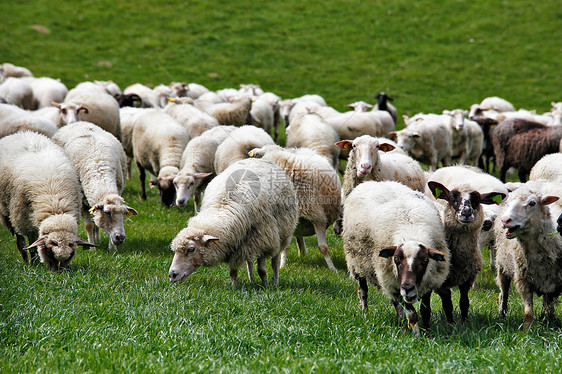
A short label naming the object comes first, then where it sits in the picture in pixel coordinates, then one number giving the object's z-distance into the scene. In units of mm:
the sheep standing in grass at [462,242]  11117
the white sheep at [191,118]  25281
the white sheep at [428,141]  26828
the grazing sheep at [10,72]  39812
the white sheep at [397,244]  9680
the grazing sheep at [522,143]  25594
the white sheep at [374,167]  15555
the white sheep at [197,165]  19719
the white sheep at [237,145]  19078
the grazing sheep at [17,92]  32219
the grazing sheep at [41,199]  12859
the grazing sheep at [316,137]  22953
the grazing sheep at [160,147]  21125
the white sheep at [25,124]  19672
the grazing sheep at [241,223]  12266
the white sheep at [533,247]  10812
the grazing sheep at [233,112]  28656
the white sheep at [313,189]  15836
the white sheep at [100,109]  24531
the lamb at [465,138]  30766
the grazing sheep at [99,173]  15031
